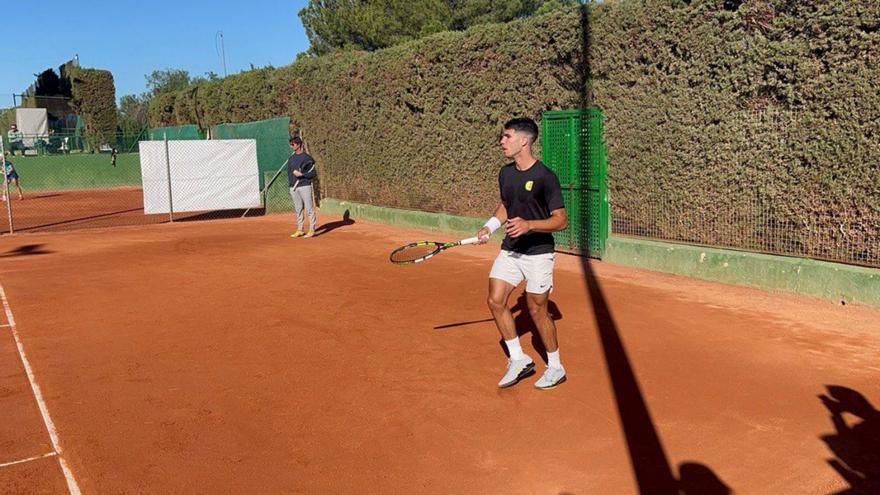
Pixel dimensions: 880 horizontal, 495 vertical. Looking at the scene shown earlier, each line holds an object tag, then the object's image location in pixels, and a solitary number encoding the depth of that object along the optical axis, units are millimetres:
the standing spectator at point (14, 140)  30438
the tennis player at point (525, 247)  5332
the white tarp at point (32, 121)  38219
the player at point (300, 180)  14492
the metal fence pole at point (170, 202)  18075
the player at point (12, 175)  23956
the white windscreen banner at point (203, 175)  17984
